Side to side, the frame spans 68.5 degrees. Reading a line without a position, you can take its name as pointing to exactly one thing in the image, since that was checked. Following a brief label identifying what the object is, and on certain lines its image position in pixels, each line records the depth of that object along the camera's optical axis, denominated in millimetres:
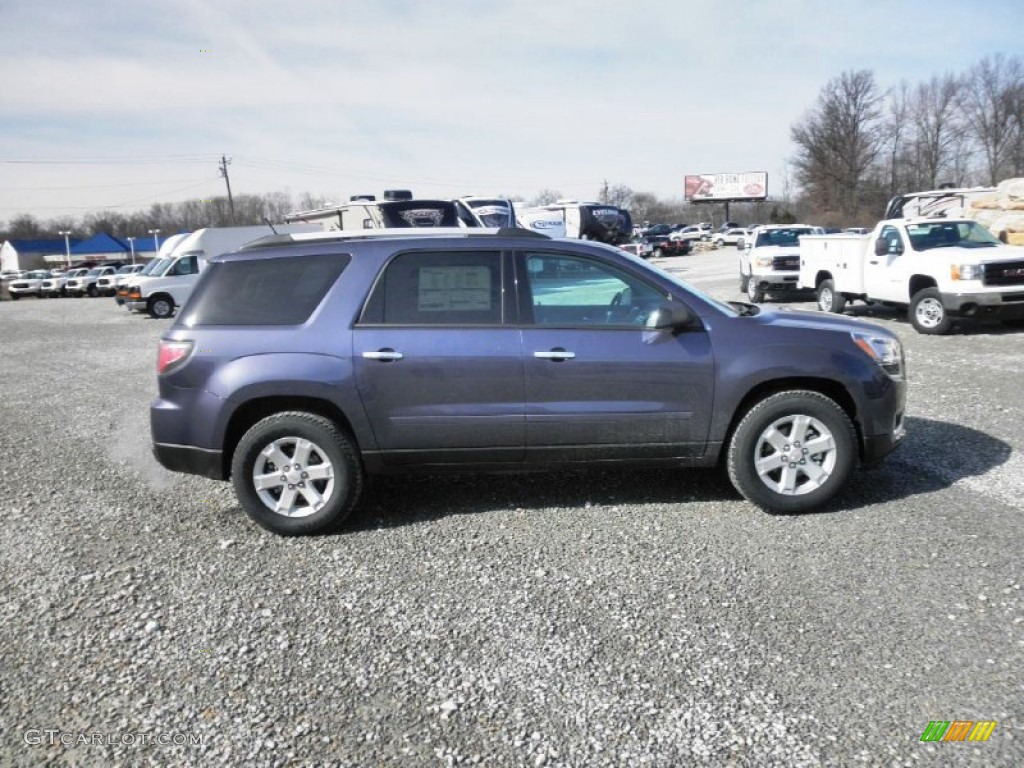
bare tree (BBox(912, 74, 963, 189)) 66625
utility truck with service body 11078
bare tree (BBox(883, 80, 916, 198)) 68375
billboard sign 84875
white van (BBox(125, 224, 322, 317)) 22625
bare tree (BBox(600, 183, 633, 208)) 106250
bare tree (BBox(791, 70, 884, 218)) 69750
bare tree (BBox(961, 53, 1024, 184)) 61188
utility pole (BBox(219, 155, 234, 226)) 70862
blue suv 4457
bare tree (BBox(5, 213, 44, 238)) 122938
